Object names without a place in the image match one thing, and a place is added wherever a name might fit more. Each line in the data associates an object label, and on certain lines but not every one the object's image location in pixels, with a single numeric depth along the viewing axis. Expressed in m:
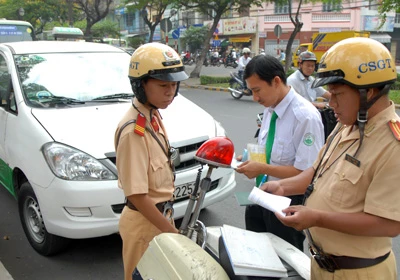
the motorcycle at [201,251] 1.36
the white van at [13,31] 12.50
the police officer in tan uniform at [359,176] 1.28
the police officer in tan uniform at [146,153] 1.78
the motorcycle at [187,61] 34.73
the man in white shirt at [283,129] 2.05
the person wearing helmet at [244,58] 14.44
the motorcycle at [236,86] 13.06
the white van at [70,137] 2.86
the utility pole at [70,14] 19.87
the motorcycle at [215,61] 32.69
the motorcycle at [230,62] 31.20
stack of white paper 1.33
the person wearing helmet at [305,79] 5.27
